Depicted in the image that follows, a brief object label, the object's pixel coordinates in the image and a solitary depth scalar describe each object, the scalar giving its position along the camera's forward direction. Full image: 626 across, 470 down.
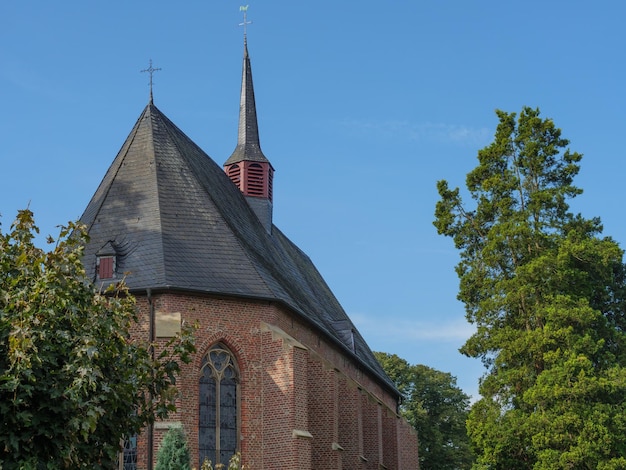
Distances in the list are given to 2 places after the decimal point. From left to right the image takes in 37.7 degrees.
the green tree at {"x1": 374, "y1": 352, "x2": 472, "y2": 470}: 43.81
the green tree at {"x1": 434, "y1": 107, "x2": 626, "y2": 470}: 23.39
